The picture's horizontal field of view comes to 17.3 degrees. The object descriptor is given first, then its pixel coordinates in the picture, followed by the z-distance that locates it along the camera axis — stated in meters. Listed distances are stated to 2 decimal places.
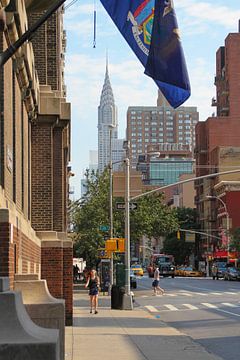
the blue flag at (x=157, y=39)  11.58
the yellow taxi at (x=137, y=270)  94.84
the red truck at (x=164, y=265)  104.88
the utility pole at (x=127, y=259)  31.34
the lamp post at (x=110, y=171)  44.20
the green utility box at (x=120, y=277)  33.38
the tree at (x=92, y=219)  55.06
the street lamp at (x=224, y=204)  106.26
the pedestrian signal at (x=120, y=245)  35.62
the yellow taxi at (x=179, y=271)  112.54
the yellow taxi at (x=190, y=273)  106.95
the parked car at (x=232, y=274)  83.56
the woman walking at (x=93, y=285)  27.50
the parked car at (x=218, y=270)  90.19
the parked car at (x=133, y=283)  56.38
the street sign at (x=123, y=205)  34.19
